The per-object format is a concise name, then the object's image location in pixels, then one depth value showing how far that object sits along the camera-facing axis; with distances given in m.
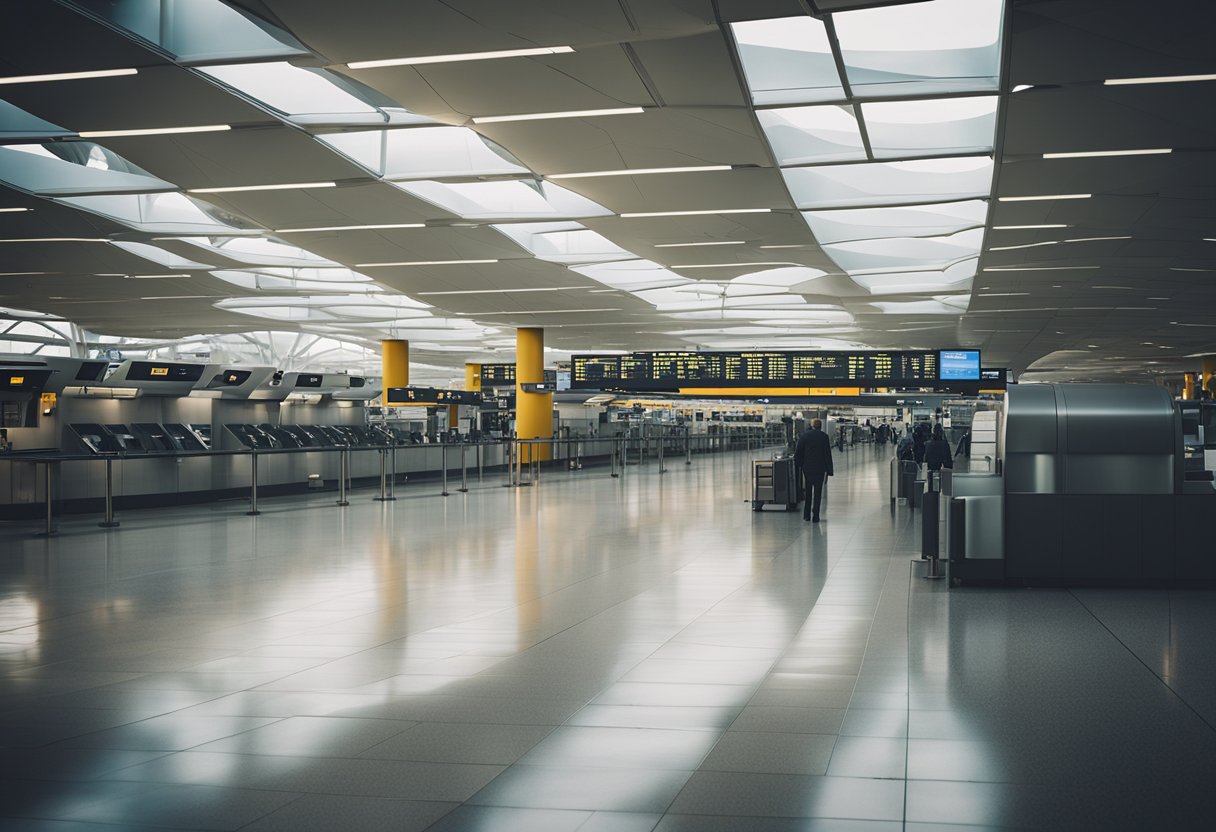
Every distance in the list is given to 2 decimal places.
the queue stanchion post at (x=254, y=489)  17.28
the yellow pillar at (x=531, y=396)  34.69
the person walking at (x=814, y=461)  16.73
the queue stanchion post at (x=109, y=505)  14.85
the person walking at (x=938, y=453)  21.78
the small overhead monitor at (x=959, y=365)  34.38
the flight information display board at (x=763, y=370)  34.50
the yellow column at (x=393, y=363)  39.66
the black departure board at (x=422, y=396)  38.09
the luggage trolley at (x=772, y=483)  18.91
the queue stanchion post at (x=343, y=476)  19.52
